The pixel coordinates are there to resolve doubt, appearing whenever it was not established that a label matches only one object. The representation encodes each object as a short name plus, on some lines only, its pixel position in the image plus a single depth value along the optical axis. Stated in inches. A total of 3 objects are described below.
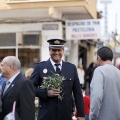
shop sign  668.1
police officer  274.7
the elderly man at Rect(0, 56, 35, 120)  228.7
